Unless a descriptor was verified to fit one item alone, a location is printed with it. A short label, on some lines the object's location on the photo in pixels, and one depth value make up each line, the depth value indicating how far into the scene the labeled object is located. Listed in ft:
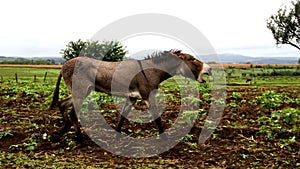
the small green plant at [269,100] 36.51
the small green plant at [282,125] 25.75
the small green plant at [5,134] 25.15
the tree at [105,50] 73.26
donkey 25.40
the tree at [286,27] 131.95
